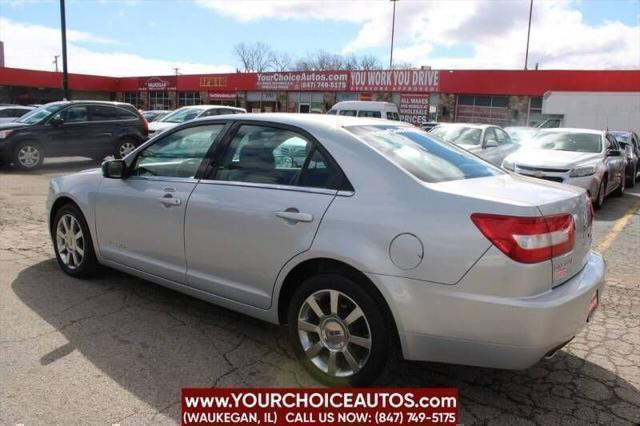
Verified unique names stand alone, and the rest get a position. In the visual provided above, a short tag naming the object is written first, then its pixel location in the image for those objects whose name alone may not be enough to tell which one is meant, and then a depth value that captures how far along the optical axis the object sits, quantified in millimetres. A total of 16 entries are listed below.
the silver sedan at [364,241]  2658
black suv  12648
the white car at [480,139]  12406
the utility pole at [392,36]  54931
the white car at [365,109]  22953
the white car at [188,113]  15970
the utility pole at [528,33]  48406
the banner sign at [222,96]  42969
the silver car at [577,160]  9492
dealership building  30578
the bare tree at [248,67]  82688
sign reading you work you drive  33969
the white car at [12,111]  18828
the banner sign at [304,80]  37125
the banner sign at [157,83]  46750
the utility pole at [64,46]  19111
